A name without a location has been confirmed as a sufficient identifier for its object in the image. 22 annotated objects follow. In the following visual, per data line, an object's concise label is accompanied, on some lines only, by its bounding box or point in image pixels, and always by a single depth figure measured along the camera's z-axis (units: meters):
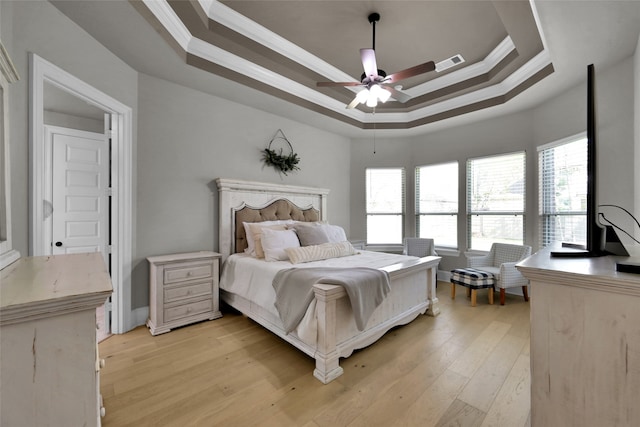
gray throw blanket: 2.05
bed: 2.01
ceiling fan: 2.33
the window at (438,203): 4.75
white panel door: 3.32
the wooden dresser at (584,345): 0.89
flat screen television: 1.28
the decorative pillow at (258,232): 3.10
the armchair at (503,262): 3.45
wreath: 3.91
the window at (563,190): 3.19
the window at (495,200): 4.07
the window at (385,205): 5.23
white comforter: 2.10
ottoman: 3.45
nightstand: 2.68
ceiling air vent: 3.26
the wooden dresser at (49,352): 0.71
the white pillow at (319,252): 2.83
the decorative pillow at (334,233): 3.51
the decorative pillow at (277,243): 2.90
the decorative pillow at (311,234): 3.26
